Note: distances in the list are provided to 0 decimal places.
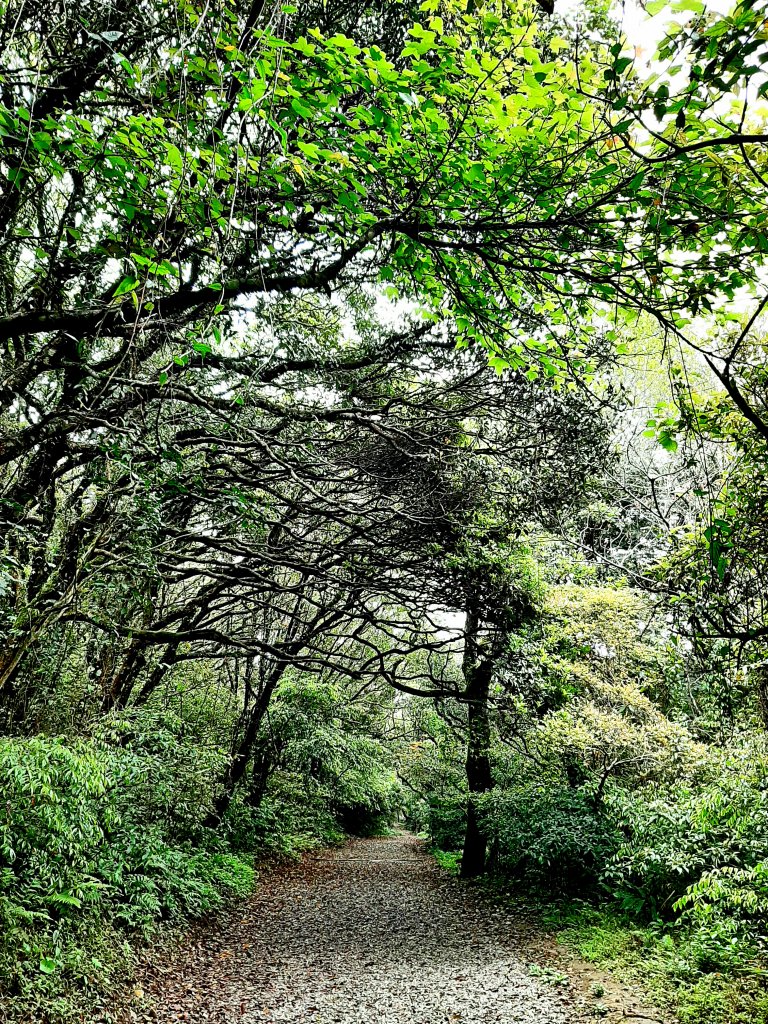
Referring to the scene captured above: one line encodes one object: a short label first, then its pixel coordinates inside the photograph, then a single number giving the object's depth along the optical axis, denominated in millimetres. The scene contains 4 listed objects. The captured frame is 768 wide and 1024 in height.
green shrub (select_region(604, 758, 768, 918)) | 5832
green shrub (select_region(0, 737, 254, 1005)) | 4543
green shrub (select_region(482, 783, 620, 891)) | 8797
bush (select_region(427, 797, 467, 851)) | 15954
